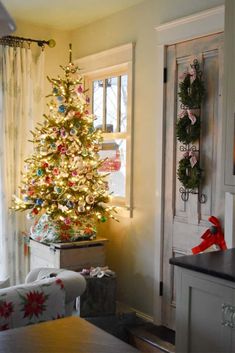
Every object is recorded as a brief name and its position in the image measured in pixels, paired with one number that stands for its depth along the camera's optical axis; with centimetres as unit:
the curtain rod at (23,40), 445
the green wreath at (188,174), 341
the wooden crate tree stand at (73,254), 396
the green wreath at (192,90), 337
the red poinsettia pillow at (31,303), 208
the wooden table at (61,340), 125
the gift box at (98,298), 367
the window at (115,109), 417
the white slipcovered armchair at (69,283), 238
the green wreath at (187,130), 342
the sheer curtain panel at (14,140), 444
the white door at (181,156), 333
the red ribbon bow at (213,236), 326
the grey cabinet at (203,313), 215
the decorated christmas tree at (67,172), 402
